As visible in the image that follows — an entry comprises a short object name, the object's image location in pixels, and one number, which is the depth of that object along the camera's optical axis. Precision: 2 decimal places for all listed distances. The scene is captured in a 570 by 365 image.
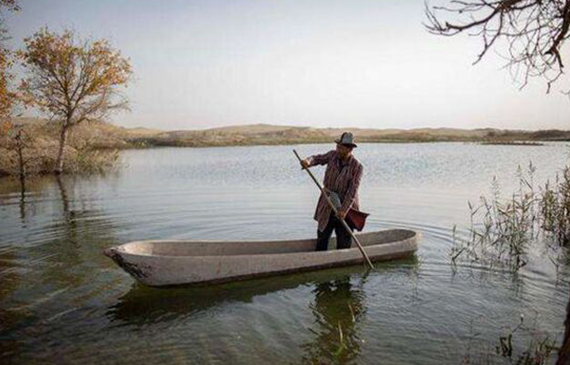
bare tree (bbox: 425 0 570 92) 3.98
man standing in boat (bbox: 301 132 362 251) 8.05
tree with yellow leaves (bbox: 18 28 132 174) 25.05
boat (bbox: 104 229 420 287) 6.83
